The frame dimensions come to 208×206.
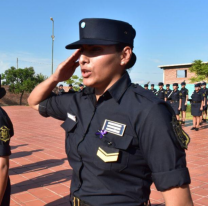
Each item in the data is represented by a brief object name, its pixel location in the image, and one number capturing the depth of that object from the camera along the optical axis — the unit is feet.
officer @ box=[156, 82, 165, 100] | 42.48
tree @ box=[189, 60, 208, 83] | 76.28
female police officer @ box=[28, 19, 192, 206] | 3.82
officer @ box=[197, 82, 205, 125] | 34.95
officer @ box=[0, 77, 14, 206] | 6.62
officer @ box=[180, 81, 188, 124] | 38.09
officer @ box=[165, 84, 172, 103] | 40.67
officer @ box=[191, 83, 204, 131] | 33.12
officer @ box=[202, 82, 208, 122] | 37.47
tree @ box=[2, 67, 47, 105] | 93.69
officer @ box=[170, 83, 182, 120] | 37.52
